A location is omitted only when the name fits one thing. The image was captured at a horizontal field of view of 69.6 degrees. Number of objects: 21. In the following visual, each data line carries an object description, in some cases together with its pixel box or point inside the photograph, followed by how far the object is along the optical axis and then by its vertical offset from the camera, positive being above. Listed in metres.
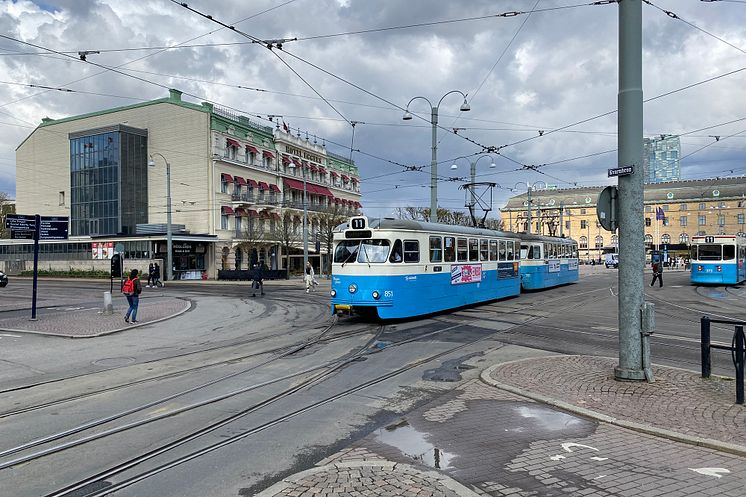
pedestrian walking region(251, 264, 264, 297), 28.20 -1.44
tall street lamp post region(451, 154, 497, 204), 27.26 +4.04
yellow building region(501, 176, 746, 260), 103.19 +7.36
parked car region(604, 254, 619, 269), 79.10 -1.99
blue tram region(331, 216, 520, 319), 15.29 -0.53
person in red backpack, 16.50 -1.21
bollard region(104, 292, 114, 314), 18.55 -1.83
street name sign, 8.03 +1.17
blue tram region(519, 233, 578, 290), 27.81 -0.75
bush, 50.54 -2.05
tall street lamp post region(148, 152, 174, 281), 42.12 -0.11
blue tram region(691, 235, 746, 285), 32.28 -0.74
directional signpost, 16.83 +0.82
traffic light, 25.44 -0.63
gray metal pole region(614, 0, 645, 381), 7.99 +0.65
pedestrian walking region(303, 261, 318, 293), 31.92 -1.76
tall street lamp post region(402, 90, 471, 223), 23.34 +4.17
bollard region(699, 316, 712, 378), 7.95 -1.51
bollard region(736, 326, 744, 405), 6.78 -1.46
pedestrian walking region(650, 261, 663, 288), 34.34 -1.47
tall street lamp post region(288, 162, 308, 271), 37.80 +0.93
